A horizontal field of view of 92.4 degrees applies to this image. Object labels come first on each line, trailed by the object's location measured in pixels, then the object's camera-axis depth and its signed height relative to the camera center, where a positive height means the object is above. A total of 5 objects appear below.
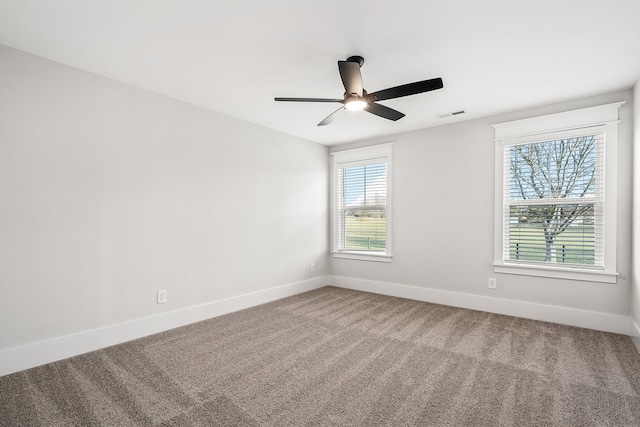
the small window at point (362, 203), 4.77 +0.15
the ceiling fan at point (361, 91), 2.21 +0.96
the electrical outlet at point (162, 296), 3.18 -0.89
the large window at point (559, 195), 3.16 +0.20
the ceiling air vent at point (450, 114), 3.69 +1.21
